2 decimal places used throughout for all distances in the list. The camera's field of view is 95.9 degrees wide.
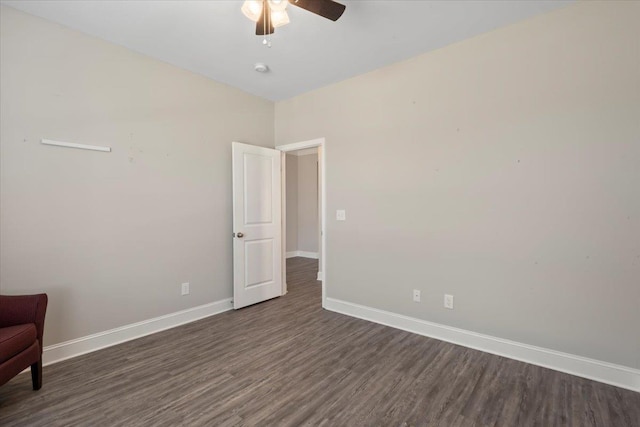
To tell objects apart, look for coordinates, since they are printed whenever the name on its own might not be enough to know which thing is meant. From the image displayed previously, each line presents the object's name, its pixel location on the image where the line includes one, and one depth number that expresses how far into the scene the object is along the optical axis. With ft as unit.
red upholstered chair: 5.74
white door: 11.86
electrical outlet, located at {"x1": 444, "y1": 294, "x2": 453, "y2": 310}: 9.08
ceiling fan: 5.97
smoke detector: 10.08
